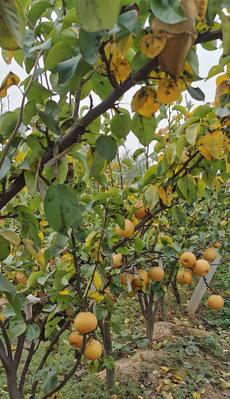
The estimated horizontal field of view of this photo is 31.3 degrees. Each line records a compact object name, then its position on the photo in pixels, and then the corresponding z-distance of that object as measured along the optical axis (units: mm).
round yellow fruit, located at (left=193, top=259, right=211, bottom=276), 2006
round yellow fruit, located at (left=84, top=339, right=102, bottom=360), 1465
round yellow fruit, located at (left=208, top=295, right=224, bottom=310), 2578
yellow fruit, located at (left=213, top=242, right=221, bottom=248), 3048
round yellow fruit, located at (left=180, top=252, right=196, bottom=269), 1990
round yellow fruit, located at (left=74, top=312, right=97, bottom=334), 1250
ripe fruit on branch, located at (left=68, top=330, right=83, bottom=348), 1509
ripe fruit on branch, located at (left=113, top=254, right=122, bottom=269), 1679
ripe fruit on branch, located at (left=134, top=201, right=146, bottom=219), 1352
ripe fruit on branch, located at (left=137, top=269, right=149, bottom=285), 1847
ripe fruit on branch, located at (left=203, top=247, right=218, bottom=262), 2643
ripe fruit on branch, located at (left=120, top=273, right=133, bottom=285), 1781
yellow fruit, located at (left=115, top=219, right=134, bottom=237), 1310
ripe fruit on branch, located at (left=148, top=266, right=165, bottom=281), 1942
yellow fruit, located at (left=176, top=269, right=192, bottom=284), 2086
